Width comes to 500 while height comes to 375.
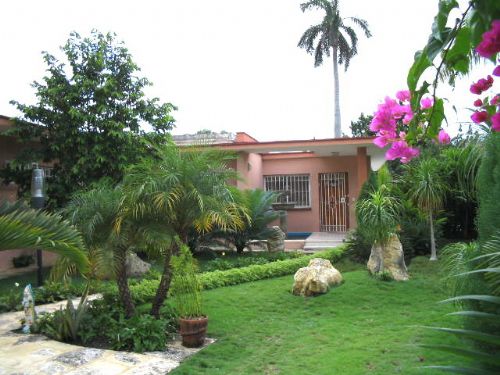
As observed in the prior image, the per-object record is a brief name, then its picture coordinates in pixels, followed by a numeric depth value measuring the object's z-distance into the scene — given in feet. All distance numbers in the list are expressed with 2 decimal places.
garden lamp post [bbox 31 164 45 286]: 28.76
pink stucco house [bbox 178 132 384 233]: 56.75
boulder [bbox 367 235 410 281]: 29.32
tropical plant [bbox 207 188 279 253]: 43.62
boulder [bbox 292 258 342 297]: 26.65
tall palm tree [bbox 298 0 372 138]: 80.23
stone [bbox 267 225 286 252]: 44.21
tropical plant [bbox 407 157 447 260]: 33.89
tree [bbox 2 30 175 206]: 36.29
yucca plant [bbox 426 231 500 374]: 3.76
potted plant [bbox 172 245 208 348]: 19.33
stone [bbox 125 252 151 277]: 35.14
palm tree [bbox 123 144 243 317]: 20.21
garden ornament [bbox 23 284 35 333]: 20.45
